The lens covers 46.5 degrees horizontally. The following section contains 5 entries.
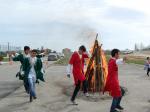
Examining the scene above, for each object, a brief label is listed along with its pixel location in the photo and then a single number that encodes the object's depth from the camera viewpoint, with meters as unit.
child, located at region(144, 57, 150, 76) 9.68
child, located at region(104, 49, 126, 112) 4.13
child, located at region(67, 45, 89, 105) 4.82
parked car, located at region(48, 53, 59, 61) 26.67
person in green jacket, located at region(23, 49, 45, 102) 4.91
